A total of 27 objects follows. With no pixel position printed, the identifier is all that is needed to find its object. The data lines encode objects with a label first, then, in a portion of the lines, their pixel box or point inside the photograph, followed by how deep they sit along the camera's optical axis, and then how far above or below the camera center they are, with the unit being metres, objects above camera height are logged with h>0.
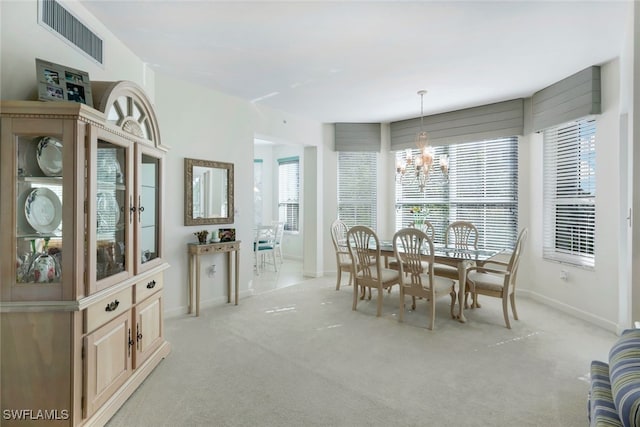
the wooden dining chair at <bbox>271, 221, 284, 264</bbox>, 6.46 -0.52
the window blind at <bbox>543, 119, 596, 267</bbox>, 3.70 +0.25
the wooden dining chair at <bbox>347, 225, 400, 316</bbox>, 3.73 -0.71
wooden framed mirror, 3.87 +0.25
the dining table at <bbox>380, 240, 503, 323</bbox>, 3.46 -0.52
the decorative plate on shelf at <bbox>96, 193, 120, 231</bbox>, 2.00 -0.01
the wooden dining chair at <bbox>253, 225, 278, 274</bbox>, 6.10 -0.61
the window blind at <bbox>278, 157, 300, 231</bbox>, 7.76 +0.48
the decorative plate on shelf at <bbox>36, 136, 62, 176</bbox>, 1.79 +0.32
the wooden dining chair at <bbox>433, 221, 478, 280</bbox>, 4.20 -0.40
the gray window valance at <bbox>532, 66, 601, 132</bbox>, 3.46 +1.36
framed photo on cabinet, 1.79 +0.76
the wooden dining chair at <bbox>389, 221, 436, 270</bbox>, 4.90 -0.24
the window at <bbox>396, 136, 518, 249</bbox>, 4.74 +0.32
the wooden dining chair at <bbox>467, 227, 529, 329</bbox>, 3.35 -0.78
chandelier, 3.97 +0.67
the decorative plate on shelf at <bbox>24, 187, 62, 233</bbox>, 1.75 +0.00
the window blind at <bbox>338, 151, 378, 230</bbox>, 5.99 +0.46
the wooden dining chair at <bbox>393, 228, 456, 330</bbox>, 3.34 -0.70
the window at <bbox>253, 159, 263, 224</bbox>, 8.13 +0.55
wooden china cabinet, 1.64 -0.32
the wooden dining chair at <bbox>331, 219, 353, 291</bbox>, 4.69 -0.54
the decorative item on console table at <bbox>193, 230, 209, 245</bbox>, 3.83 -0.30
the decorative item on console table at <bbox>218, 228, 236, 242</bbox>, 4.04 -0.30
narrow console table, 3.71 -0.52
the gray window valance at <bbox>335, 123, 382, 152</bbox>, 5.89 +1.42
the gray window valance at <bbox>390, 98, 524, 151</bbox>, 4.57 +1.40
